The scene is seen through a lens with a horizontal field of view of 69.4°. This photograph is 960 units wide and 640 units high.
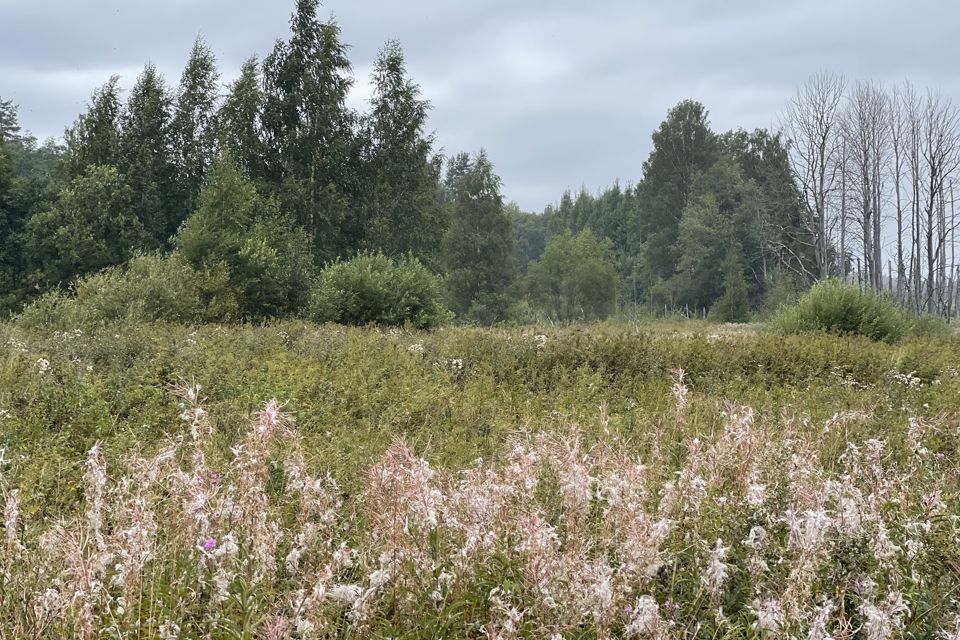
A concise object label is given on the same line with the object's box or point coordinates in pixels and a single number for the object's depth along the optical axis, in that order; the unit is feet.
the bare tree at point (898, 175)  105.60
